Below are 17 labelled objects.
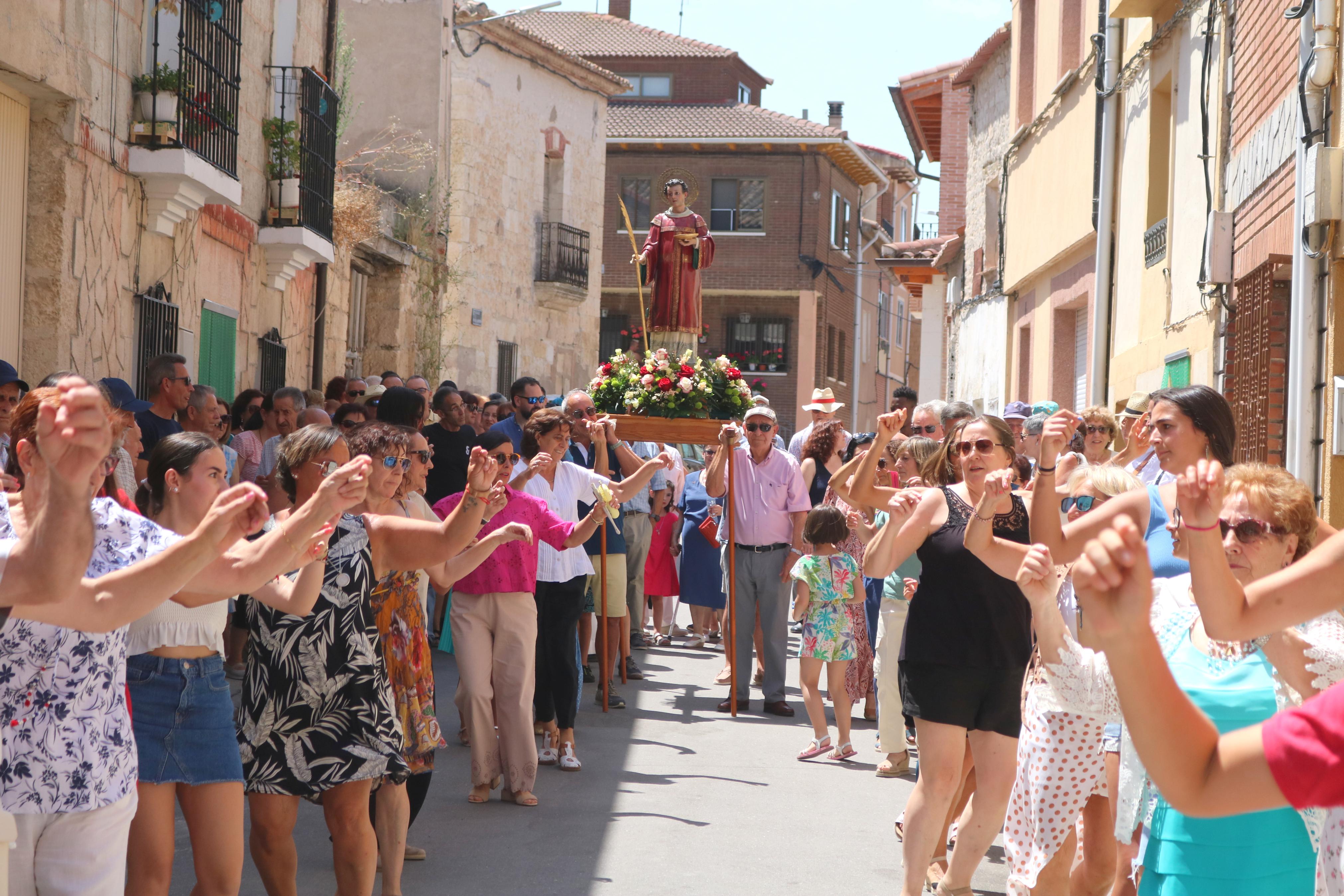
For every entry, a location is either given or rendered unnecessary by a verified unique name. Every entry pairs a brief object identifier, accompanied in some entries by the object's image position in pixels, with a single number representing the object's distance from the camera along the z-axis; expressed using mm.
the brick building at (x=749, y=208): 39281
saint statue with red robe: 15234
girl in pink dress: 12109
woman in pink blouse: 6707
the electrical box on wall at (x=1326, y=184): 7406
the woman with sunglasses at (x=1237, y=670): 3195
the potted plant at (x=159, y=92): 10141
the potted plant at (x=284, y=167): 13406
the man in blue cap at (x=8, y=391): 6910
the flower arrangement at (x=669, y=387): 10672
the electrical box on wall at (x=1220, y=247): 9719
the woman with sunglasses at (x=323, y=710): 4578
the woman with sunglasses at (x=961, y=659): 5098
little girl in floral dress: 8227
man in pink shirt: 9719
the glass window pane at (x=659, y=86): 42562
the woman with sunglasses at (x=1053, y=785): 4465
